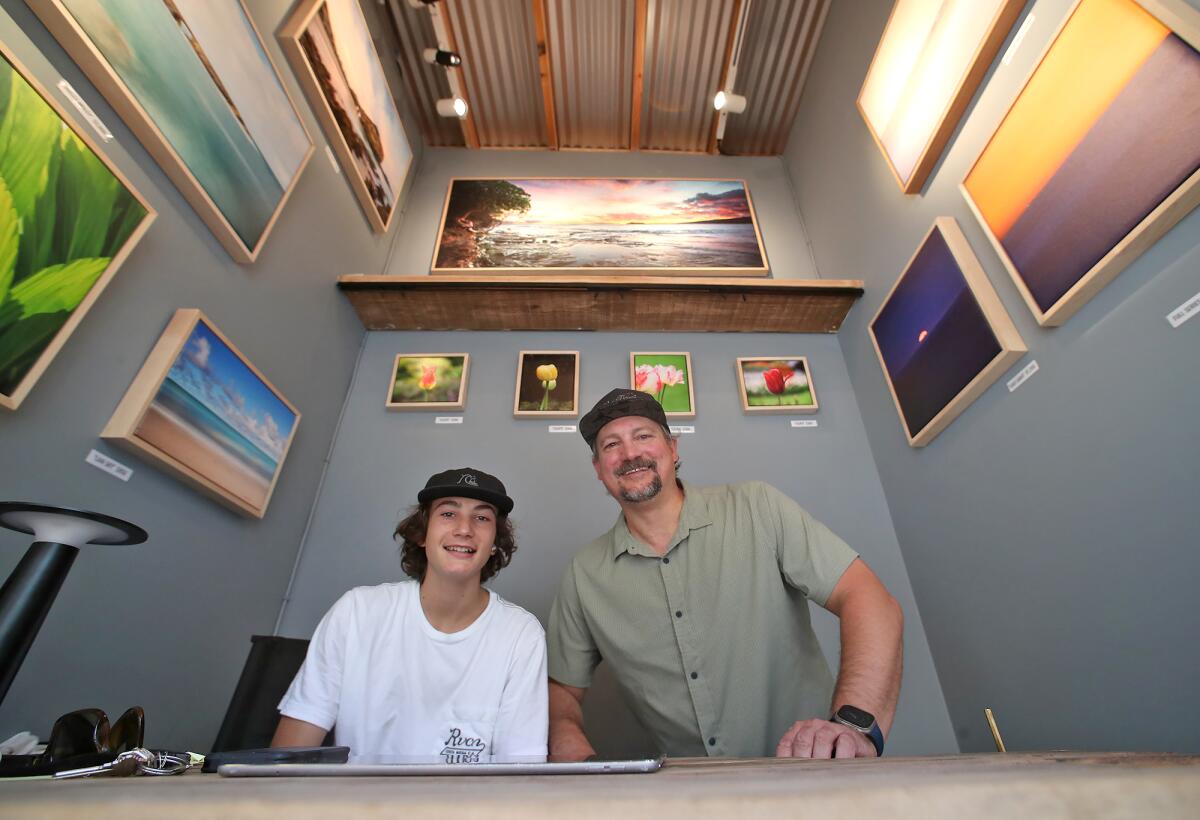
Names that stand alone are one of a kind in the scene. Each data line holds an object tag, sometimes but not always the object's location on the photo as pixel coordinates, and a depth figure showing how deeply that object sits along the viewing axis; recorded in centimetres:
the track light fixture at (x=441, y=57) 344
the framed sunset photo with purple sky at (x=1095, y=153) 128
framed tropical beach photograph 158
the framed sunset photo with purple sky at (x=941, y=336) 191
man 143
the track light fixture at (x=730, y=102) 355
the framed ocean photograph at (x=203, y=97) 146
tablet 46
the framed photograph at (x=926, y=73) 199
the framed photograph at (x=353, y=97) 242
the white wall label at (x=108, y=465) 146
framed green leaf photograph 118
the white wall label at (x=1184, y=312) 127
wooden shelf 288
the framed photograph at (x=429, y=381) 290
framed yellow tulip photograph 287
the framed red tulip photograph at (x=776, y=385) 292
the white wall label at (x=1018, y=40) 180
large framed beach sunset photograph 334
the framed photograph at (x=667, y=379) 289
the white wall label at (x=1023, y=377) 177
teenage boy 139
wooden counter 34
